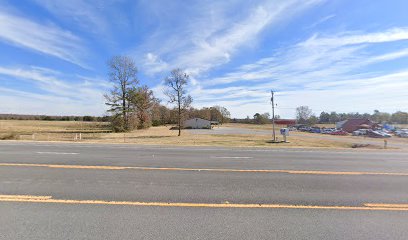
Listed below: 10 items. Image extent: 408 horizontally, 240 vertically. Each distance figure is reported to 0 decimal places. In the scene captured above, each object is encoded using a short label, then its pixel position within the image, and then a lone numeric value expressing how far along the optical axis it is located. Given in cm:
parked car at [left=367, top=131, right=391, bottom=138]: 6162
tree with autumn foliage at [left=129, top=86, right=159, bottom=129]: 6562
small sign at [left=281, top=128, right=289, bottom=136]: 3694
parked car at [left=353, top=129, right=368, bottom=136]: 7082
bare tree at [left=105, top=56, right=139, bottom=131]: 6041
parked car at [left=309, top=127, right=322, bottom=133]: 8656
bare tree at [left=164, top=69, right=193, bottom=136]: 5194
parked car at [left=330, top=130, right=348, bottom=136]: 7232
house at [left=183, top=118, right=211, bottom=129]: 9931
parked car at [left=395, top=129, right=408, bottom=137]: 6432
